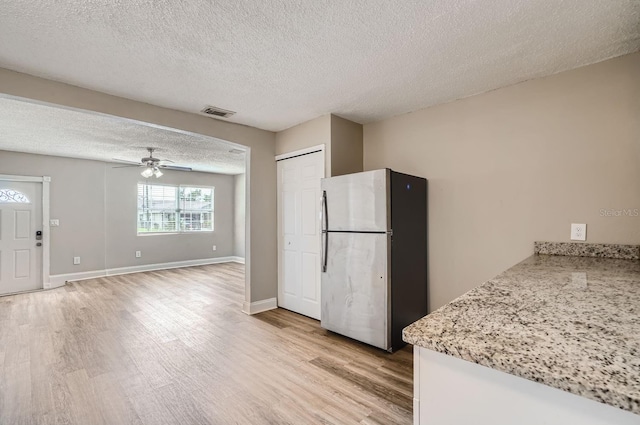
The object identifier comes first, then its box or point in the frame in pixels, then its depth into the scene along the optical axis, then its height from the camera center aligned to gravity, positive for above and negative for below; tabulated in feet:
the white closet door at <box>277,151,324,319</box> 11.85 -0.82
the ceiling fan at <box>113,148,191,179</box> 16.67 +2.87
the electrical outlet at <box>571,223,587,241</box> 7.52 -0.51
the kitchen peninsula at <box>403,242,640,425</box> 1.90 -1.06
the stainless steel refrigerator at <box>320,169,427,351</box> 8.78 -1.34
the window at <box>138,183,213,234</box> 22.49 +0.41
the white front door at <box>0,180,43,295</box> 16.47 -1.23
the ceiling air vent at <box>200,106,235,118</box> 10.71 +3.80
